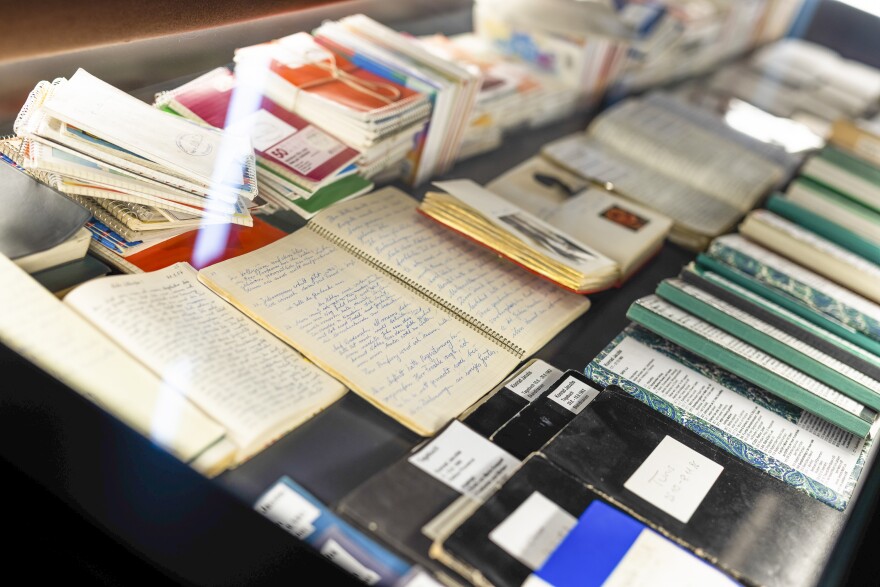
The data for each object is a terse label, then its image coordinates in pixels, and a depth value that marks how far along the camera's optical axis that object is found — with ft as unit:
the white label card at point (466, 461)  3.63
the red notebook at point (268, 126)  5.00
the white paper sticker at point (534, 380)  4.33
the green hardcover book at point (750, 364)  4.42
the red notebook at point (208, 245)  4.36
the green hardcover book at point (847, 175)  6.81
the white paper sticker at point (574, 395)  4.27
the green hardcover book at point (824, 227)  6.12
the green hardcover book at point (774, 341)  4.56
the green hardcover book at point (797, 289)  5.23
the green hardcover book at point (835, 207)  6.52
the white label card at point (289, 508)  3.43
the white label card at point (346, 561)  3.35
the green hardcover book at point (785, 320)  4.85
